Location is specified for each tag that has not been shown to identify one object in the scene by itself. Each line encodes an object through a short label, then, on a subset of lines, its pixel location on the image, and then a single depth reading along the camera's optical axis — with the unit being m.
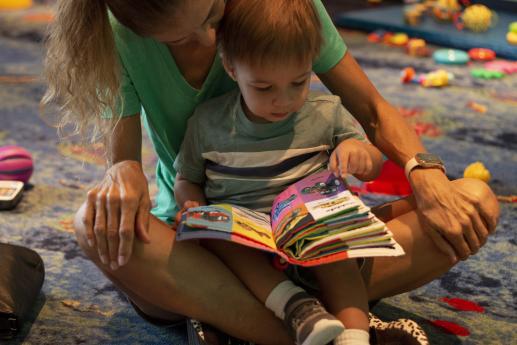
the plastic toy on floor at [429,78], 3.02
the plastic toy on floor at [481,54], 3.36
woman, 1.26
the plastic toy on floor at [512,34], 3.41
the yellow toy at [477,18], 3.56
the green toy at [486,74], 3.13
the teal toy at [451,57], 3.33
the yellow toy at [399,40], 3.66
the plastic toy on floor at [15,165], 2.12
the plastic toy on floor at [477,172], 2.12
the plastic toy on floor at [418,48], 3.45
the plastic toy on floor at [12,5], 4.45
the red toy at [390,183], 2.08
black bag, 1.44
